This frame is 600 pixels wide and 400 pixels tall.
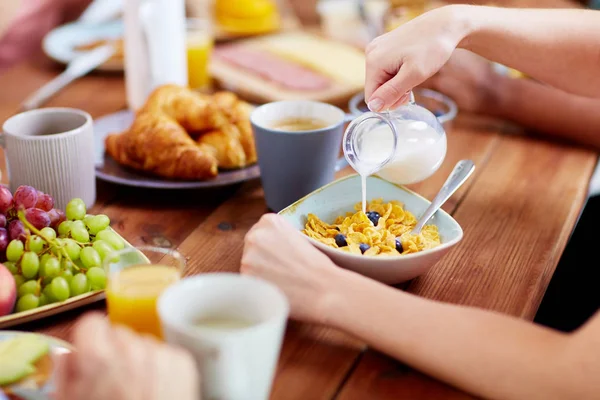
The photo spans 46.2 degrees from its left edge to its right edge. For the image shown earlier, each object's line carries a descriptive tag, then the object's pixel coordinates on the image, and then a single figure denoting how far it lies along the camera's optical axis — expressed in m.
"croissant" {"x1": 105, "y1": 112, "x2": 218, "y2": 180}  1.15
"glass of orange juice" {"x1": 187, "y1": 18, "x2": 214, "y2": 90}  1.64
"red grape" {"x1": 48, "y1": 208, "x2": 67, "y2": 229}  0.91
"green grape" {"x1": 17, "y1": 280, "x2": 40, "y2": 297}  0.81
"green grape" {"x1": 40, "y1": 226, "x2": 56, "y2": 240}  0.84
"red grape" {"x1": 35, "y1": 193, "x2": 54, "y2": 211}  0.91
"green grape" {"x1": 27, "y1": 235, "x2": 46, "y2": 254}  0.83
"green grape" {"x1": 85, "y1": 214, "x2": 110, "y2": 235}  0.91
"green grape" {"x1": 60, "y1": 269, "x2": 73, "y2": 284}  0.83
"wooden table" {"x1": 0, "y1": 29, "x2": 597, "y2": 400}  0.74
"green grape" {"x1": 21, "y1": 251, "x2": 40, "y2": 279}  0.81
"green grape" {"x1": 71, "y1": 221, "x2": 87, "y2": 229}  0.89
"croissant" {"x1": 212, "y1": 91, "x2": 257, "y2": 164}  1.24
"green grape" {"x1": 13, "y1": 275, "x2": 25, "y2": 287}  0.82
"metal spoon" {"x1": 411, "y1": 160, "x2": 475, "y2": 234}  0.95
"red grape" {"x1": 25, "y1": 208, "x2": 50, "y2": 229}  0.88
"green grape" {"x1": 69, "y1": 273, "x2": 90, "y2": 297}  0.82
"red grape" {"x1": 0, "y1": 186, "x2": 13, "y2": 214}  0.87
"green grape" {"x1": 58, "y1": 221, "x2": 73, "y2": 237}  0.89
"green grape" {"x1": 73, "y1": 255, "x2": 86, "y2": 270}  0.85
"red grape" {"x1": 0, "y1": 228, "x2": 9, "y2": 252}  0.84
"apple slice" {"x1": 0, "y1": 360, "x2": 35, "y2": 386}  0.67
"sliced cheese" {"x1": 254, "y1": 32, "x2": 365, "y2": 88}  1.71
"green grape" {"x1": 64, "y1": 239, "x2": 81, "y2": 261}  0.84
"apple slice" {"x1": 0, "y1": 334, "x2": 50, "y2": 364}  0.68
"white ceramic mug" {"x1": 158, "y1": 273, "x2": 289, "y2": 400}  0.57
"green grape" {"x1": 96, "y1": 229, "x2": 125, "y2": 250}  0.89
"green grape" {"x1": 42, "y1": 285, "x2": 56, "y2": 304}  0.81
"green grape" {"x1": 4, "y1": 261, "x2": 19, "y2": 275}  0.83
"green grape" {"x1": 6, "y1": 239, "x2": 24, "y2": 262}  0.83
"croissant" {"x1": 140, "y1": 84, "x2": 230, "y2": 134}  1.23
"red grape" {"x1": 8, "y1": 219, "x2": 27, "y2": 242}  0.85
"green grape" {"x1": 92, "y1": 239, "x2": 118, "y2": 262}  0.86
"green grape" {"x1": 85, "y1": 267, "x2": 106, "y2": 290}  0.83
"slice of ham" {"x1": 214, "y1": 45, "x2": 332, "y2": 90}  1.66
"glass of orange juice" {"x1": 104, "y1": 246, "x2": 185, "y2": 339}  0.70
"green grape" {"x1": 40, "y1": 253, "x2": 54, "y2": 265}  0.83
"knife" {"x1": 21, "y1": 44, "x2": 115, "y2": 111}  1.51
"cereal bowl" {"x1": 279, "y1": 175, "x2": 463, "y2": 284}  0.84
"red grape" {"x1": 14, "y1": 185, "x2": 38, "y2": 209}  0.89
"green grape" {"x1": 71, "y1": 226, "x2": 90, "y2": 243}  0.88
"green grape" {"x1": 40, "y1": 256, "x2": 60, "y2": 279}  0.82
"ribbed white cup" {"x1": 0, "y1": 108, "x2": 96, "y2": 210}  1.02
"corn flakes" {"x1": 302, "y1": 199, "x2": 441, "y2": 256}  0.90
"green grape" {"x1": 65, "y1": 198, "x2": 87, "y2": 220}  0.92
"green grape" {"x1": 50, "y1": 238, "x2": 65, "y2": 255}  0.83
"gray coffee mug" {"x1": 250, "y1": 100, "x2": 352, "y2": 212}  1.07
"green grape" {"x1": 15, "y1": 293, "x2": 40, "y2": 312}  0.80
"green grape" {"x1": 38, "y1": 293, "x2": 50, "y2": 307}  0.81
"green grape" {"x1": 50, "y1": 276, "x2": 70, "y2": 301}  0.80
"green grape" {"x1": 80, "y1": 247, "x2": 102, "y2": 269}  0.84
